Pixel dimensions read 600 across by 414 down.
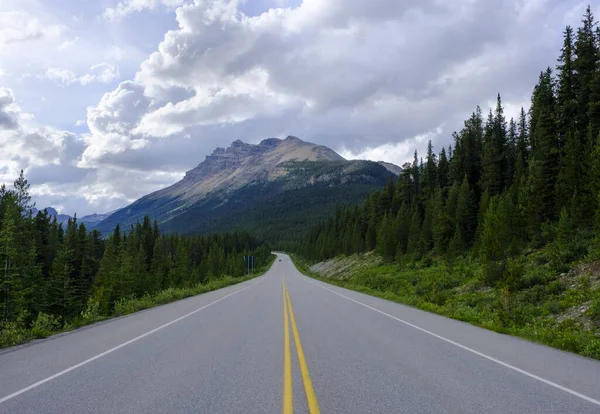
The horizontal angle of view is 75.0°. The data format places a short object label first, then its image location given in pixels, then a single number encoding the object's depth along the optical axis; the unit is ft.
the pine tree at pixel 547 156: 108.06
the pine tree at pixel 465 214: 144.87
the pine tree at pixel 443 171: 204.54
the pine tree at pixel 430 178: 212.02
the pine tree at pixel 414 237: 168.55
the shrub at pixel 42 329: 36.96
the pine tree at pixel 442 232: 145.89
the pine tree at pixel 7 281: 78.02
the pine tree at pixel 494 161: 158.61
